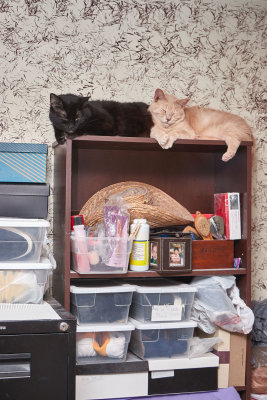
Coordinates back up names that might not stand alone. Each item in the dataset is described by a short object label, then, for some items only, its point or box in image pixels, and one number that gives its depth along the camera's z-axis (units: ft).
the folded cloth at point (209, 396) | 6.52
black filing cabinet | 4.73
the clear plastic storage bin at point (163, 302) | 6.57
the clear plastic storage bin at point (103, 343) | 6.35
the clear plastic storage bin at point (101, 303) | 6.38
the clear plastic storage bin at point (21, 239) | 5.97
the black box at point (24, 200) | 6.33
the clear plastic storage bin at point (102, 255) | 6.28
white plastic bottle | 6.49
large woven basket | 6.69
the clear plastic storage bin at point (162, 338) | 6.55
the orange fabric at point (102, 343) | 6.42
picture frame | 6.48
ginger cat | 6.95
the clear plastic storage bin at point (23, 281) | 5.84
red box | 7.05
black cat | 6.57
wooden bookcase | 6.61
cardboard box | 6.87
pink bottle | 6.27
